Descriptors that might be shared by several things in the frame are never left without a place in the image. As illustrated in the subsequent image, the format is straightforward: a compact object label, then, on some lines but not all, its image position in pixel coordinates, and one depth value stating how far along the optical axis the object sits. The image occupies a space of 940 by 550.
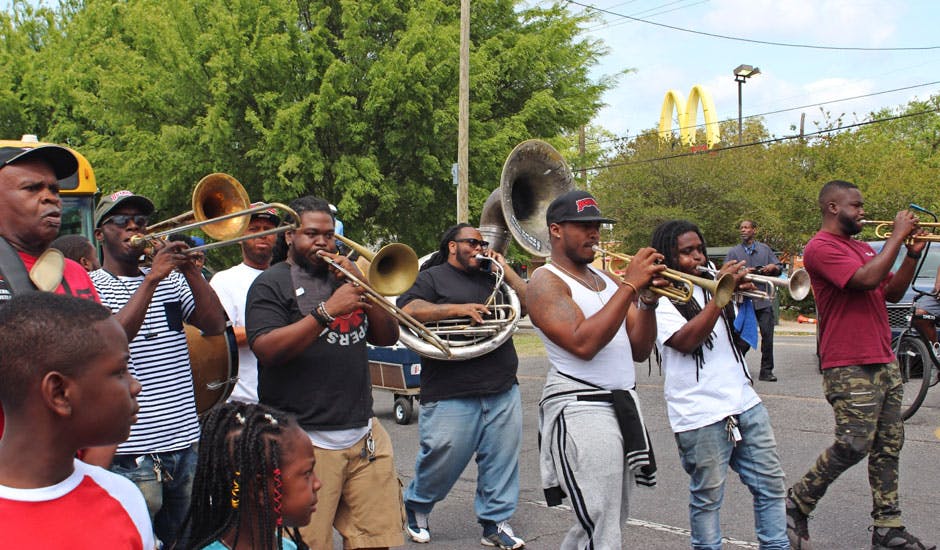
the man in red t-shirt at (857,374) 4.80
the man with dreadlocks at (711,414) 4.23
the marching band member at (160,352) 3.61
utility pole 16.03
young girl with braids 2.62
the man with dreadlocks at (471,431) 5.26
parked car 10.13
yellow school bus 10.09
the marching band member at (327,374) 3.82
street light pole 38.91
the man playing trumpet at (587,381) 3.68
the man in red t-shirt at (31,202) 2.85
